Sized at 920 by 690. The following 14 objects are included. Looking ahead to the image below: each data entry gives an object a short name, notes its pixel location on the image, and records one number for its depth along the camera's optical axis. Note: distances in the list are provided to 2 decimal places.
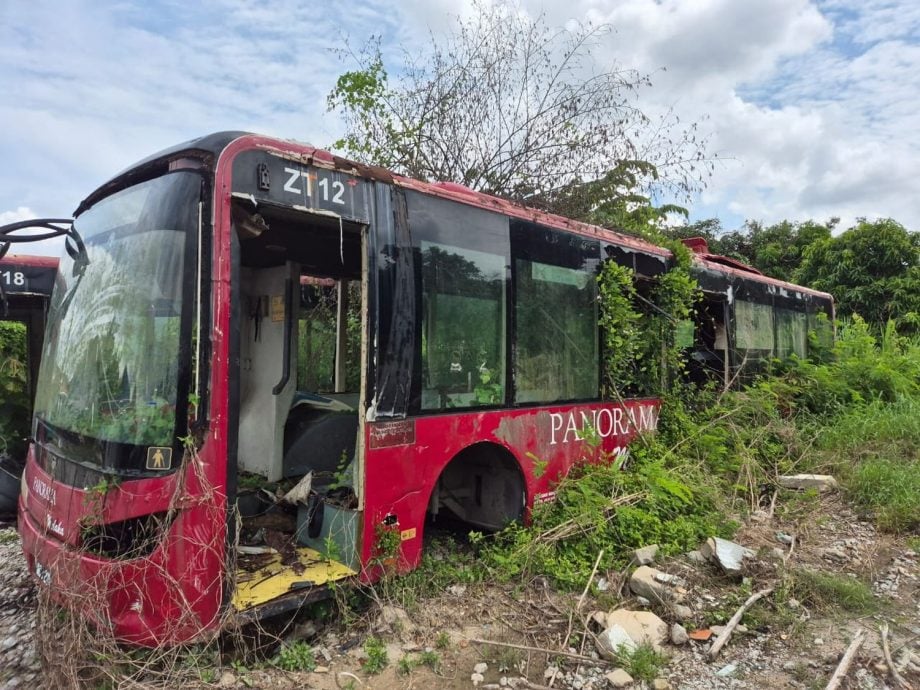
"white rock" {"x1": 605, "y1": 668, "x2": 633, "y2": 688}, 2.94
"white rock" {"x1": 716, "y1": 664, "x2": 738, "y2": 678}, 3.04
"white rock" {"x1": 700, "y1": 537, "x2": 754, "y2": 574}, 3.94
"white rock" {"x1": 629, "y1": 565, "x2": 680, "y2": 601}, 3.64
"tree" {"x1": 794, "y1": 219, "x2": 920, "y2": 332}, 15.08
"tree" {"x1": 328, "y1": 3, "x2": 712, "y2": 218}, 9.73
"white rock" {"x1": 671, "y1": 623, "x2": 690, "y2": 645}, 3.29
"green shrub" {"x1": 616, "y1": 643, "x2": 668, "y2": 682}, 2.99
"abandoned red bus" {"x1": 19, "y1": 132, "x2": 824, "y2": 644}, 2.81
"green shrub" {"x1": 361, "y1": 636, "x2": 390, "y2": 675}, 3.10
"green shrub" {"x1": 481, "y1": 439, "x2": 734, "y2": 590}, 4.06
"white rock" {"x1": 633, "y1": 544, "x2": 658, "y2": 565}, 4.04
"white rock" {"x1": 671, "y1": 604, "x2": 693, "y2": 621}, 3.51
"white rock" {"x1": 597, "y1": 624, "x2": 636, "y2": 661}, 3.15
